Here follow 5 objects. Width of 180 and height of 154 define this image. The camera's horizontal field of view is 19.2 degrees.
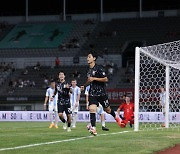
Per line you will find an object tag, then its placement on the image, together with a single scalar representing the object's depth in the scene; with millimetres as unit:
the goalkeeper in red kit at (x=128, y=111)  22516
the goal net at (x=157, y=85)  19406
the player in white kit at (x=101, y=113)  19078
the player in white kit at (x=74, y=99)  23359
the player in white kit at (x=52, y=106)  23678
